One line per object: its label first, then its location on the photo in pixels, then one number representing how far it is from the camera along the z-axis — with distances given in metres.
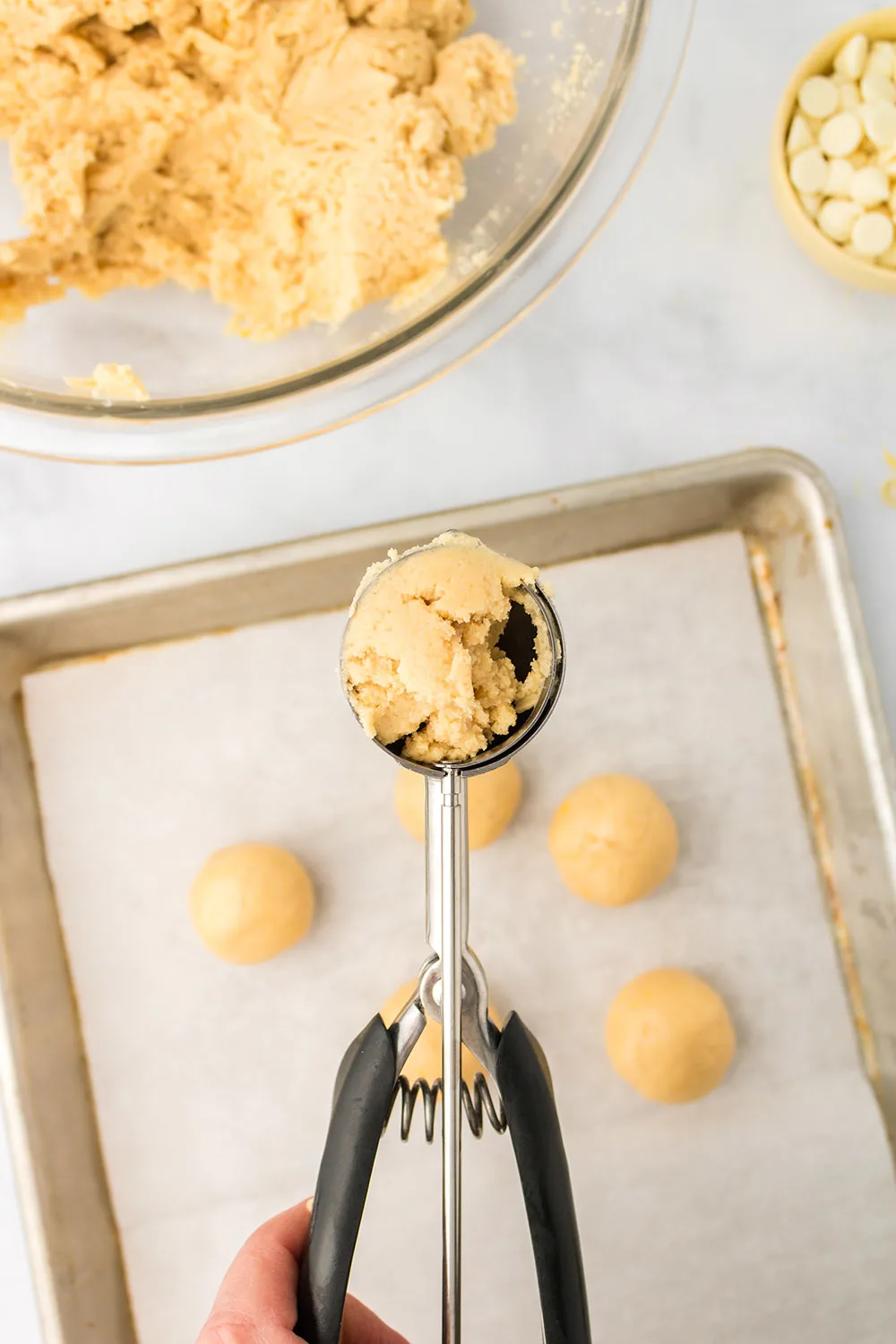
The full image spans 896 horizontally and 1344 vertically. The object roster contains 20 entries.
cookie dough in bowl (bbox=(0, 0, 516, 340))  0.69
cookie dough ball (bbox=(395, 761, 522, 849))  0.85
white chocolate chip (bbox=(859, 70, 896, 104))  0.84
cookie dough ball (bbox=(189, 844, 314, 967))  0.82
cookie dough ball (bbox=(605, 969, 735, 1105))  0.83
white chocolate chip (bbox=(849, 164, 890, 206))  0.82
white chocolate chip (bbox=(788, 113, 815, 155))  0.85
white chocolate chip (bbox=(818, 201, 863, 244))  0.84
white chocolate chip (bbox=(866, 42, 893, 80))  0.84
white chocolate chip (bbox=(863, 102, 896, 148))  0.82
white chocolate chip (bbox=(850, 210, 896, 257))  0.83
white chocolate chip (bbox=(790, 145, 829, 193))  0.84
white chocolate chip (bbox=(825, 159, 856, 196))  0.83
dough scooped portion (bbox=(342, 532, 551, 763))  0.55
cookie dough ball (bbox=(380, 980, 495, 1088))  0.84
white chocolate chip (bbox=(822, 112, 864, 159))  0.83
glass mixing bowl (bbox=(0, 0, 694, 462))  0.74
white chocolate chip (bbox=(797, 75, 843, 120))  0.84
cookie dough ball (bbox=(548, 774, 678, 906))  0.84
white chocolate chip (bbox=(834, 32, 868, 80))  0.83
